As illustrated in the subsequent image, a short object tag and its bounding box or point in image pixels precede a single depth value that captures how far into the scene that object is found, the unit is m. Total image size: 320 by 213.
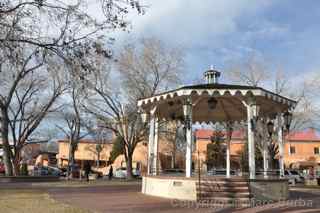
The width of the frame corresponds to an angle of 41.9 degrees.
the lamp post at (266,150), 18.20
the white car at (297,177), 42.84
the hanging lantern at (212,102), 18.25
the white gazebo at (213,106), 16.84
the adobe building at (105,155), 68.16
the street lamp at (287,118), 19.47
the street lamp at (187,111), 17.11
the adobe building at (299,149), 71.31
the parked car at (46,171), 46.50
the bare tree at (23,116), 34.25
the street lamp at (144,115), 20.38
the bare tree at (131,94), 36.19
